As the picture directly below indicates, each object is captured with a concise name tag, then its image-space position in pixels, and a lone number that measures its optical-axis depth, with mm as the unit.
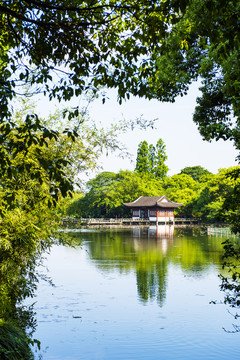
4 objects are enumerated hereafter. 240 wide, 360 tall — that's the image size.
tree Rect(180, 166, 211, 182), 75250
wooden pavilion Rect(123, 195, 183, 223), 56312
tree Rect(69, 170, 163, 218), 54531
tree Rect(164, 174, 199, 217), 59000
